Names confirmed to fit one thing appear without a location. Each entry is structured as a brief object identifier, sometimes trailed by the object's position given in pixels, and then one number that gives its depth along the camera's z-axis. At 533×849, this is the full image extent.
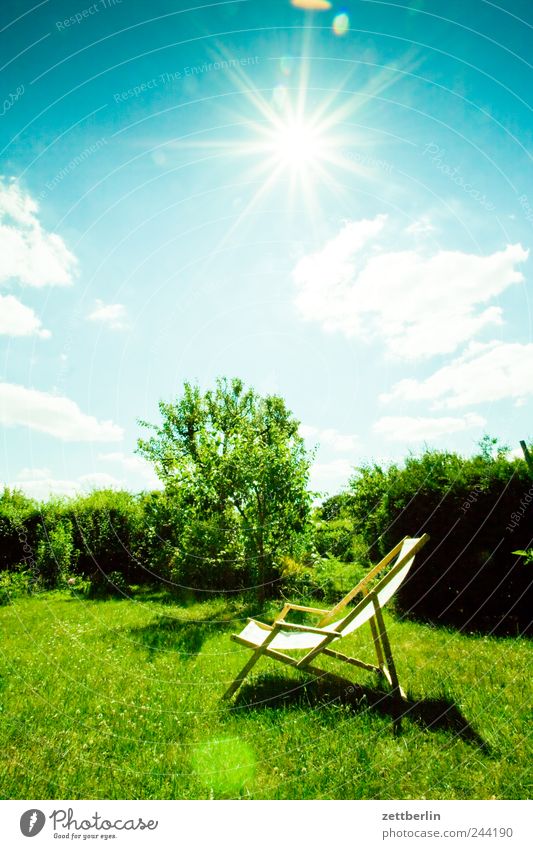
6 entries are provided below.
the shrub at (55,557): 13.27
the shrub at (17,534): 14.30
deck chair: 3.59
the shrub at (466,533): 5.98
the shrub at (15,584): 11.32
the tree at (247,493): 9.23
